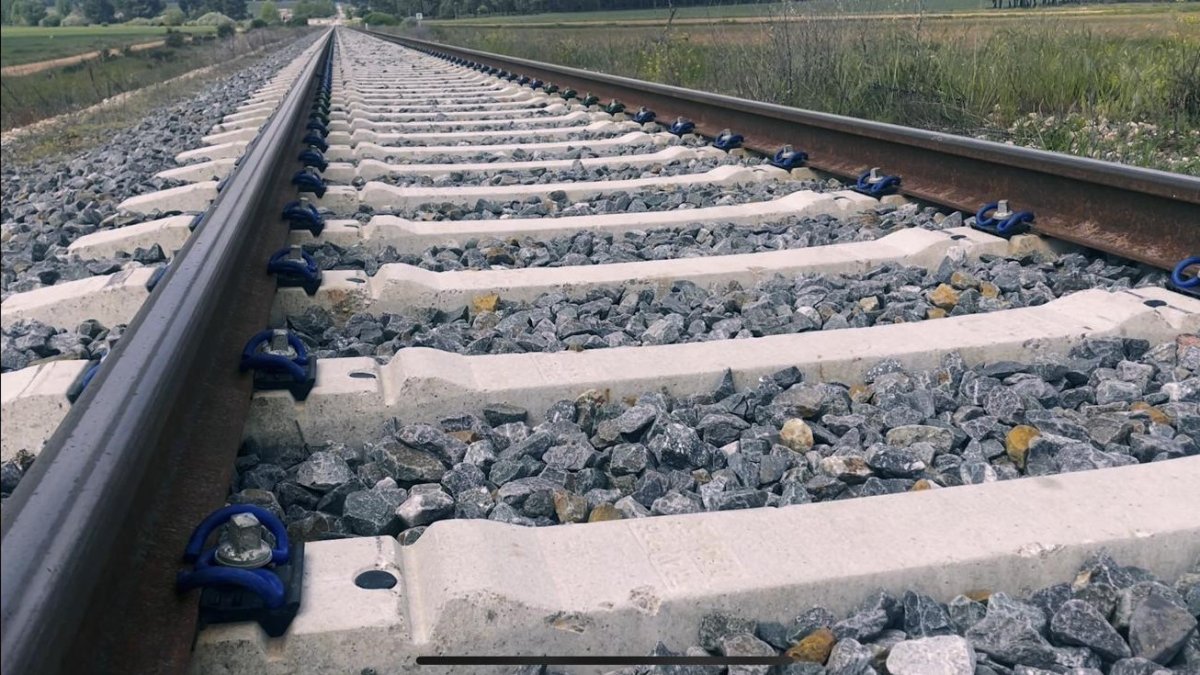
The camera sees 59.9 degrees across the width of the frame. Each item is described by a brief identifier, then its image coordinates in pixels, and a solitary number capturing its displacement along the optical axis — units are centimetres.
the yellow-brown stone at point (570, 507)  176
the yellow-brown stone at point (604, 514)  175
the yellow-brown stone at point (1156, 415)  201
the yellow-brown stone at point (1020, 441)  192
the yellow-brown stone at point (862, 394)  221
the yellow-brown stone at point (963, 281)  288
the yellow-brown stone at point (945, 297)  275
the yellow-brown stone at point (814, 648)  138
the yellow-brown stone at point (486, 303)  276
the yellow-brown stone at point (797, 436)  198
